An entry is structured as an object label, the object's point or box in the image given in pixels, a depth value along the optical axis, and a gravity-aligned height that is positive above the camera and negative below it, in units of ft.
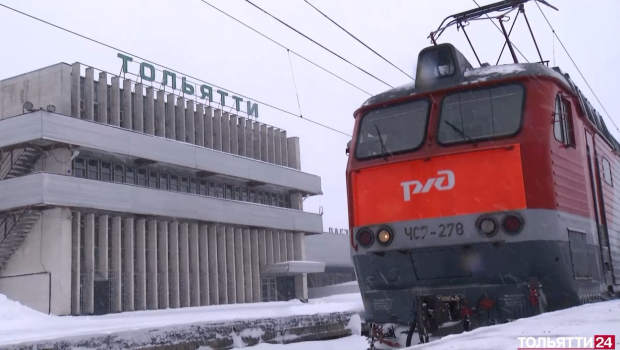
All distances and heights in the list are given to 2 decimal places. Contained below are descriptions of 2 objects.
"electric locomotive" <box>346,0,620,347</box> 24.88 +2.76
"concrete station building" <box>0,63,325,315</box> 98.32 +14.74
